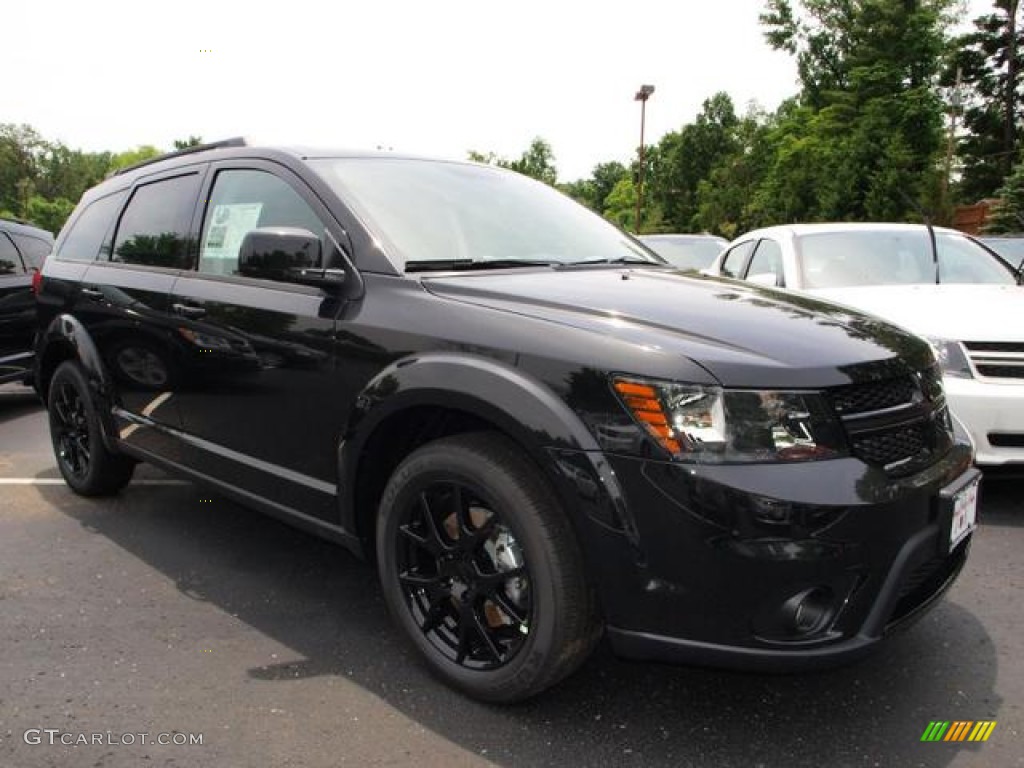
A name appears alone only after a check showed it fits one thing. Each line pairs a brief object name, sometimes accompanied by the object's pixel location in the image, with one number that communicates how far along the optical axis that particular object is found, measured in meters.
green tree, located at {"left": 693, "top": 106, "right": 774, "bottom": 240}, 47.88
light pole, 34.53
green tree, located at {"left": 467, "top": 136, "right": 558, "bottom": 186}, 90.69
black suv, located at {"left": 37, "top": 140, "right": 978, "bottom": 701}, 2.11
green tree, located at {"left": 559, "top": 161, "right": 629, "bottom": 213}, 100.00
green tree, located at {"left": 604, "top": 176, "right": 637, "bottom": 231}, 74.24
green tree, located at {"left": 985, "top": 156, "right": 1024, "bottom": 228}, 27.56
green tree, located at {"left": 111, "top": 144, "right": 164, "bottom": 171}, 114.94
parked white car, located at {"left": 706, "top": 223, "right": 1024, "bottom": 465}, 4.08
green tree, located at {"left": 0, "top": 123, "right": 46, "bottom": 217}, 92.56
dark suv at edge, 7.02
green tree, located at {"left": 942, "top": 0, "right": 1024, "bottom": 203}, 43.78
